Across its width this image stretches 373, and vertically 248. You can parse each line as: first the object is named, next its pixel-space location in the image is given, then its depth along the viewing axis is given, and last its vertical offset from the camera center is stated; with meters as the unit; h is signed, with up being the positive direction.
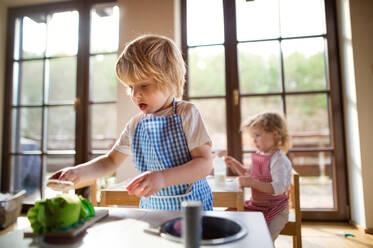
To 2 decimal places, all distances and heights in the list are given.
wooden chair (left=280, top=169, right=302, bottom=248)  1.34 -0.46
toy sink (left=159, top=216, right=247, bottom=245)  0.52 -0.18
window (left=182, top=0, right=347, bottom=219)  2.16 +0.79
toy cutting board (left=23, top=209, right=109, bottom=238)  0.49 -0.17
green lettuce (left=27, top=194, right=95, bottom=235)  0.50 -0.13
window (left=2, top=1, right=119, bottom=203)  2.52 +0.66
